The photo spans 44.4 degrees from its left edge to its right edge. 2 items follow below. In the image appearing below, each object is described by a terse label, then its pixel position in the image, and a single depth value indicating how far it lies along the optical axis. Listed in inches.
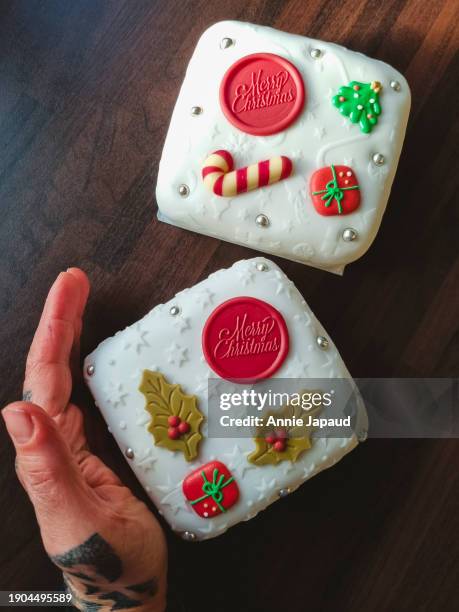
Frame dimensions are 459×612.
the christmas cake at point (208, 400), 11.2
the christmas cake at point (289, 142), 11.5
